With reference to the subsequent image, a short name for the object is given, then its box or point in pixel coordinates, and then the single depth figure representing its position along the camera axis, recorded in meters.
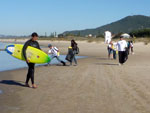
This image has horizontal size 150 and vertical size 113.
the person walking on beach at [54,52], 16.09
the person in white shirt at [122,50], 14.98
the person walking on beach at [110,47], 20.92
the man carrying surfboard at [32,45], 8.65
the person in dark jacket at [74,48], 15.71
